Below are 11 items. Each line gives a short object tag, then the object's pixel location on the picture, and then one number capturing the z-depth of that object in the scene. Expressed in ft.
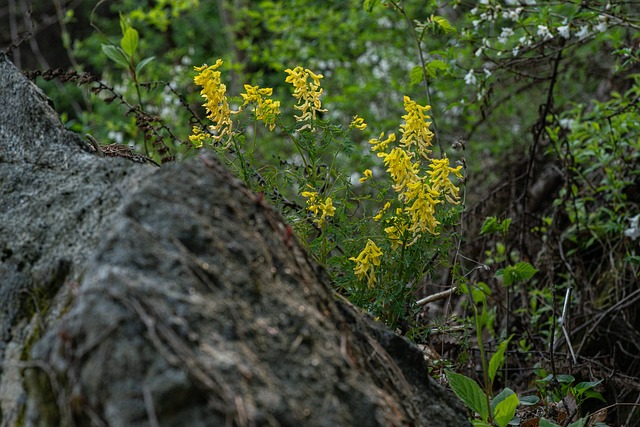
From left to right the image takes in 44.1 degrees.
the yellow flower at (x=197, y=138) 8.09
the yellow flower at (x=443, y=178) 7.84
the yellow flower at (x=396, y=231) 7.84
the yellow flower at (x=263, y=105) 8.04
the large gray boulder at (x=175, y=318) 4.57
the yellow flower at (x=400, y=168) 7.76
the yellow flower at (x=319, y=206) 7.91
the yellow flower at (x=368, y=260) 7.78
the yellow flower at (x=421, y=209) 7.65
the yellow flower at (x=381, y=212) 8.01
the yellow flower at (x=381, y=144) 7.97
